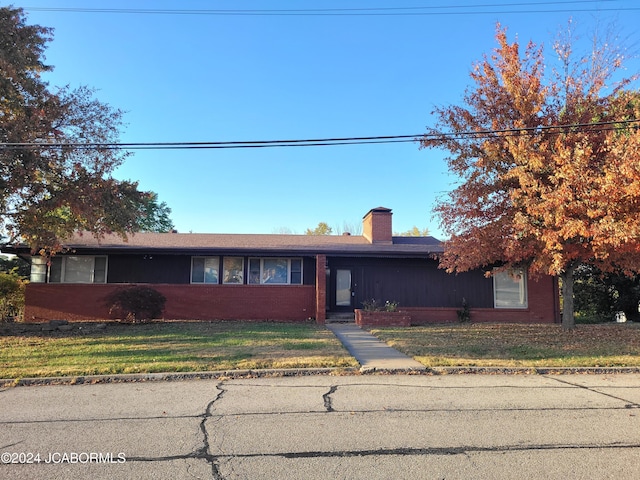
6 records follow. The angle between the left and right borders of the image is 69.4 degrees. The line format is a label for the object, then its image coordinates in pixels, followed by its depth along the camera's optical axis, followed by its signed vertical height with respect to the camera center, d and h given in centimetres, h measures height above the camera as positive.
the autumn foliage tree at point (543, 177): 1005 +279
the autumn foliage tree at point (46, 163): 1290 +370
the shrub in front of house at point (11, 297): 1797 -31
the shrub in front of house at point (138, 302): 1641 -42
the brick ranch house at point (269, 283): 1866 +34
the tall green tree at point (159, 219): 4588 +738
